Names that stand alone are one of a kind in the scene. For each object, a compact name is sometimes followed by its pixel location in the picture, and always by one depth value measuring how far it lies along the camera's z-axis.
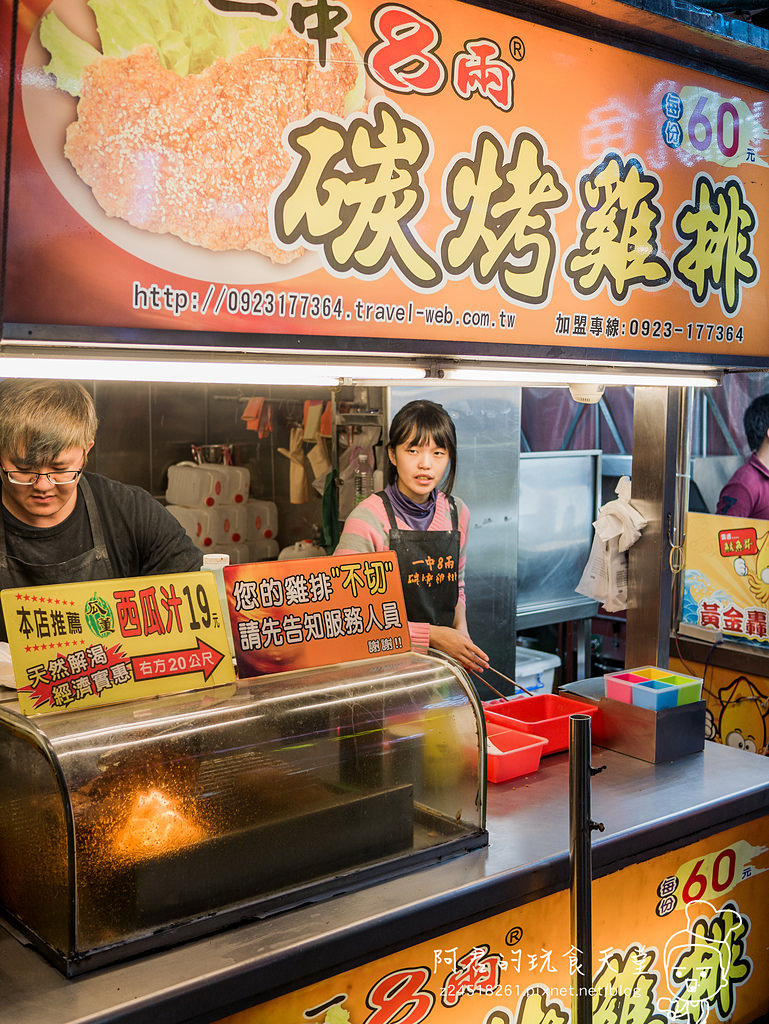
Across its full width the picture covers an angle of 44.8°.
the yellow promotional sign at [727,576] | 4.27
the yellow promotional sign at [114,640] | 1.81
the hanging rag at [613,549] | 3.40
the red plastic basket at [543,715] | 2.74
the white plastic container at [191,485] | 7.11
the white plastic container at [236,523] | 7.14
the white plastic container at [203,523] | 6.93
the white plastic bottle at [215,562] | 2.88
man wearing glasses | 2.81
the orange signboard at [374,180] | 1.80
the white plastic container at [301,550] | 6.43
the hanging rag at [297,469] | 6.69
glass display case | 1.70
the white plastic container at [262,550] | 7.36
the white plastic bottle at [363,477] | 5.65
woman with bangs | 3.98
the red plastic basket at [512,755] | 2.54
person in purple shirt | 5.34
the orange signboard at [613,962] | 1.93
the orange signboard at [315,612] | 2.10
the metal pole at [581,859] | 1.82
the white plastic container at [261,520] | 7.34
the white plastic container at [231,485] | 7.16
